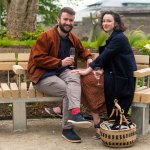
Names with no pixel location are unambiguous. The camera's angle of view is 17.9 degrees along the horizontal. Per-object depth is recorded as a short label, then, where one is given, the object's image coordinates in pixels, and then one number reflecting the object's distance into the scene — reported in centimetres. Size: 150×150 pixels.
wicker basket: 527
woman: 552
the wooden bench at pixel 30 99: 565
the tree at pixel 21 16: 984
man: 558
